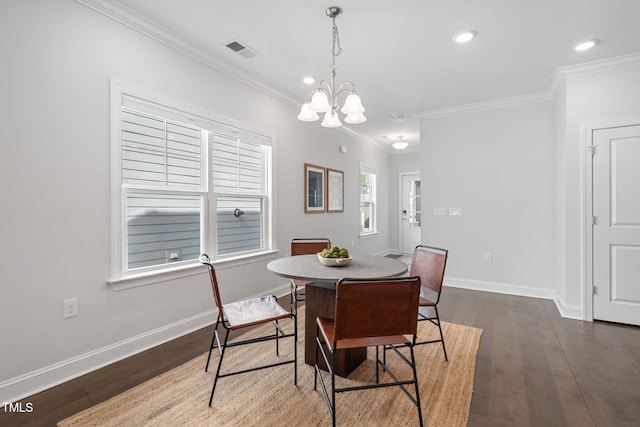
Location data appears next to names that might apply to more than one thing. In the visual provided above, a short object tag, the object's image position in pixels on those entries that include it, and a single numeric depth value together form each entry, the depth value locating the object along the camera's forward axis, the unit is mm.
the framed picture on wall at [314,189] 4484
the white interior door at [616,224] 3070
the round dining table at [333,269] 1881
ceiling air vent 2840
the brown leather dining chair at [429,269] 2332
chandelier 2186
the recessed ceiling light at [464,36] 2622
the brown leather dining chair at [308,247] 3164
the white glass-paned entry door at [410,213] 7594
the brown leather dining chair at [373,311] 1485
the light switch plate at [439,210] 4758
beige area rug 1707
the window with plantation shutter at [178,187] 2459
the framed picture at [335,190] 5109
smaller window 6438
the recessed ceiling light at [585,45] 2789
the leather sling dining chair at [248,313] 1856
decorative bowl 2125
